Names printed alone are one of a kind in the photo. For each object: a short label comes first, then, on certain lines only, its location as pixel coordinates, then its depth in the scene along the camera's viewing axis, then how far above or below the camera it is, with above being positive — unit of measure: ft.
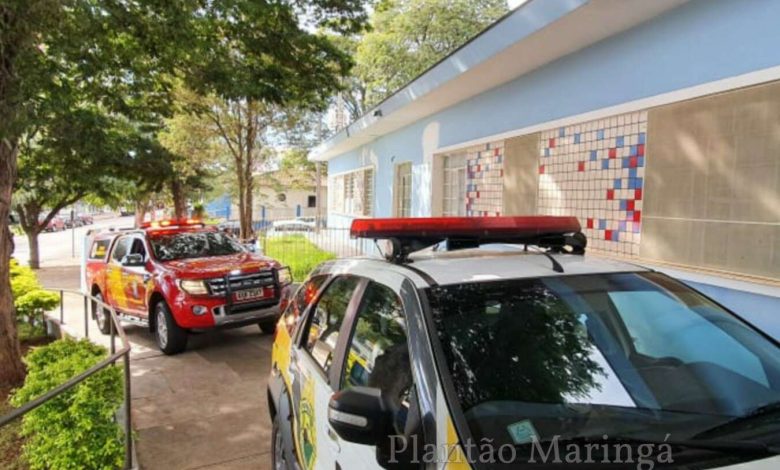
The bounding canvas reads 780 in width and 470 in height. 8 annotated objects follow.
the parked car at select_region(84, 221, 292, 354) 24.43 -3.80
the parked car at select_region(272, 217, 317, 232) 67.77 -3.29
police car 5.64 -2.04
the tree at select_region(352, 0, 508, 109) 88.79 +27.16
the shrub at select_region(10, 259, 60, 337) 31.12 -5.86
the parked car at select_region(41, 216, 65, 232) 148.87 -7.09
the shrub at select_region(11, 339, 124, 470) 12.72 -5.38
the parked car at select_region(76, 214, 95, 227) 176.74 -6.70
